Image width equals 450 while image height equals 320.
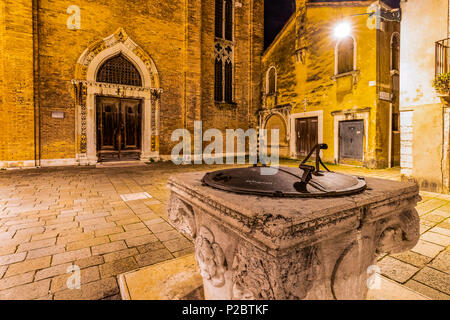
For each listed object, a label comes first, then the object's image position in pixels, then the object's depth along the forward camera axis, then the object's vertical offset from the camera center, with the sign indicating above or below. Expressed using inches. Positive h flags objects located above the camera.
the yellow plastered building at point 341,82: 380.5 +126.5
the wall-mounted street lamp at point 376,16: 372.6 +217.5
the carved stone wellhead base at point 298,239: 44.7 -20.2
